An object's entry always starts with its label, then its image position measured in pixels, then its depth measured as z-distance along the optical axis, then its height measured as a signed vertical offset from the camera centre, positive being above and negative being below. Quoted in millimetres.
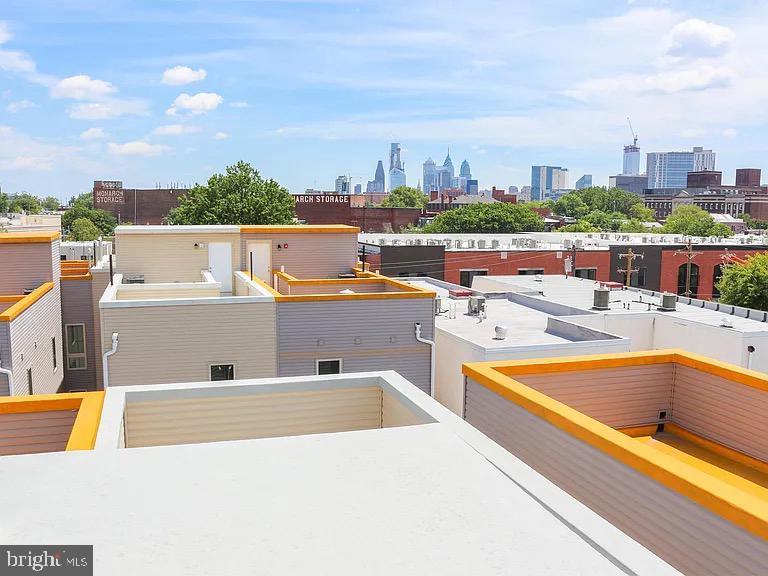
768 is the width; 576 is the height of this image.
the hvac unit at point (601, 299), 28109 -3437
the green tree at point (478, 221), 89875 -783
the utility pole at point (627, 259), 47109 -3131
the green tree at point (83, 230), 93875 -2619
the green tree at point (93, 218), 109938 -974
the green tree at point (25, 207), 159250 +1157
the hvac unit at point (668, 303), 28453 -3601
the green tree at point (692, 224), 107500 -1171
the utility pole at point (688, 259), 48844 -3138
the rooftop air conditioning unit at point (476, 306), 24438 -3247
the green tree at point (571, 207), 185875 +2512
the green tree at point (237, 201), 51094 +915
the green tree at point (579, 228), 112862 -1981
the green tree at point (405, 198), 179875 +4451
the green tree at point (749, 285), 40625 -4068
